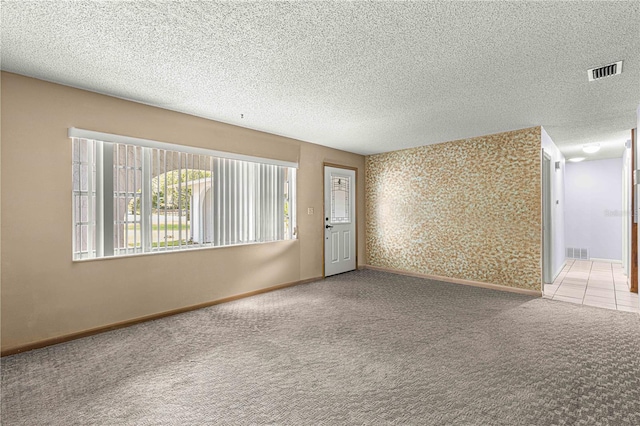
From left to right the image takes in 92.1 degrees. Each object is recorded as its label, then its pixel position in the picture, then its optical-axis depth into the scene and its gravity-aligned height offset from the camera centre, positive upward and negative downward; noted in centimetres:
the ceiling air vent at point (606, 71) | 256 +121
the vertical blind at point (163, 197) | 318 +22
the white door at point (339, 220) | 591 -13
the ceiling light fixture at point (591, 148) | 561 +119
